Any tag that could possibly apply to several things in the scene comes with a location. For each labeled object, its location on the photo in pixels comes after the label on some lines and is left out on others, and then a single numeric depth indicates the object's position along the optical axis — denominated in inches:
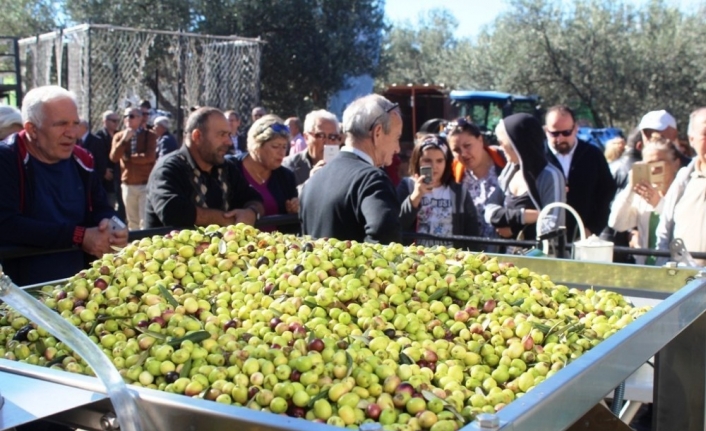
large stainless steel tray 54.5
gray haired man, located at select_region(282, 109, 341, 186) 247.9
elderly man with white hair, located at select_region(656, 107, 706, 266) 159.3
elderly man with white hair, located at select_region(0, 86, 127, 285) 139.6
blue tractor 841.5
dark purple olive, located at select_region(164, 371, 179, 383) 71.0
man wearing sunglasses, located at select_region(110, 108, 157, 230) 379.9
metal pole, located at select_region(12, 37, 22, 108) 376.8
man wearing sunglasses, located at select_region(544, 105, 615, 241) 211.0
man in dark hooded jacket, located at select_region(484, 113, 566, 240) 185.9
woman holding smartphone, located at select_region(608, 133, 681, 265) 183.3
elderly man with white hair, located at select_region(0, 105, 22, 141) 182.7
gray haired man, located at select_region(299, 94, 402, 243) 131.2
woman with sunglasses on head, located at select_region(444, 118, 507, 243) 204.5
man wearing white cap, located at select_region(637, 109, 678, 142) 237.0
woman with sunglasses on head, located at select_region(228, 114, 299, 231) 202.1
